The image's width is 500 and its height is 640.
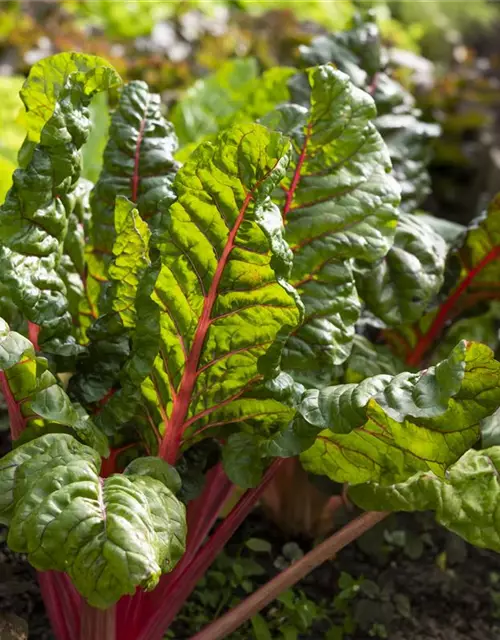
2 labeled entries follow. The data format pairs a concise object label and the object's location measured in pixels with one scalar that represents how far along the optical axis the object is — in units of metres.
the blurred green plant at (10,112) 1.85
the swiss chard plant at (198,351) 1.06
